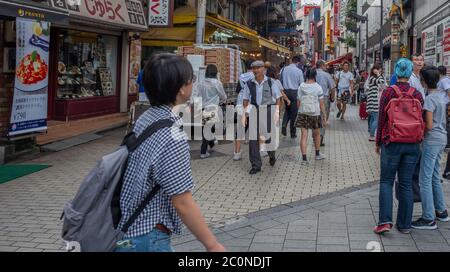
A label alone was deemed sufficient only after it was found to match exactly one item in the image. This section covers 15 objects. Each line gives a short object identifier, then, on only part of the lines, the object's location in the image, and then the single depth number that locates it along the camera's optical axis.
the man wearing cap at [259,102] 8.72
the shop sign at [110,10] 11.70
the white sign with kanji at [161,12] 15.20
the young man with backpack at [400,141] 5.22
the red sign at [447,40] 13.84
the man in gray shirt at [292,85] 12.91
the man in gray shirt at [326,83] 12.67
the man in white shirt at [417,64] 7.62
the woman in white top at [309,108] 9.45
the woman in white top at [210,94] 10.30
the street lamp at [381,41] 27.41
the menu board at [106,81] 15.10
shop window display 13.52
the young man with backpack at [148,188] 2.51
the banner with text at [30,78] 9.20
